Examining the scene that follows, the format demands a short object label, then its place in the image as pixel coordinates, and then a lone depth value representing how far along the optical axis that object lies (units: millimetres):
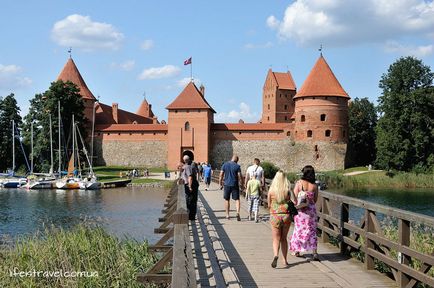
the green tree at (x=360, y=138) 49531
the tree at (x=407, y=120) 38188
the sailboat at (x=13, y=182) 35625
